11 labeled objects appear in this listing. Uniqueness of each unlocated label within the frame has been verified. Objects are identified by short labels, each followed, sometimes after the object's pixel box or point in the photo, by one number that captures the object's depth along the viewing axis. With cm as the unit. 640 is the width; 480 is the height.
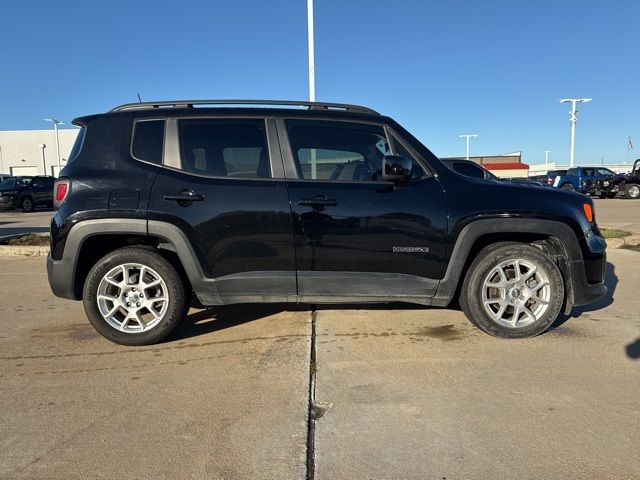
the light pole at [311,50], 1192
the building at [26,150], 4878
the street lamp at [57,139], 4266
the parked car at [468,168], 1134
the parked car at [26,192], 2228
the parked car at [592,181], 2553
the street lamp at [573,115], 3747
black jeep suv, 374
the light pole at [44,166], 4384
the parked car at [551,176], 2877
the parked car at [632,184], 2412
